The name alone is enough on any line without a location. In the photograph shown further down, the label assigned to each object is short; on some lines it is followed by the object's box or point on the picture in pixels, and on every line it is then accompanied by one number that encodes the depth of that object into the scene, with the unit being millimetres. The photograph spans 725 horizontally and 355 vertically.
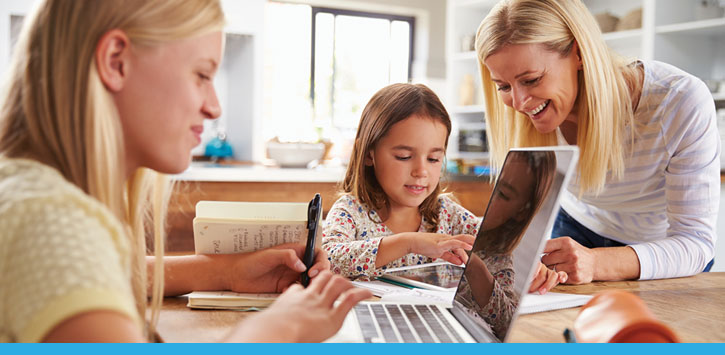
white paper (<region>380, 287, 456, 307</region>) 969
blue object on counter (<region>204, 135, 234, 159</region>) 4270
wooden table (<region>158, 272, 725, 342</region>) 801
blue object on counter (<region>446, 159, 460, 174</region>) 3268
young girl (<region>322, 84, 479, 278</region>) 1518
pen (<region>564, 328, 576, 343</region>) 706
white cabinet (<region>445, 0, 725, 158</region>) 3180
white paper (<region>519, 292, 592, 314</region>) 944
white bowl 3145
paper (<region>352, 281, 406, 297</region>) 1055
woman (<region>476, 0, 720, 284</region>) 1279
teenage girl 464
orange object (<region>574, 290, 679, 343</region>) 593
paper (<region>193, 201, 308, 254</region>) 1010
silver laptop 698
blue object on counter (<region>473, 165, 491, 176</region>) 3056
